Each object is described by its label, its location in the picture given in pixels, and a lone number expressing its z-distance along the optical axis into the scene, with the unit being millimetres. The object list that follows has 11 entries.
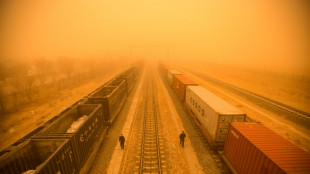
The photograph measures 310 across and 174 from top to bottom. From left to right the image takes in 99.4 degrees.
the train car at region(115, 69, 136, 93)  26522
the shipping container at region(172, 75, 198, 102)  21656
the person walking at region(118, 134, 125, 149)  12448
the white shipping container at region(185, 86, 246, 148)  10898
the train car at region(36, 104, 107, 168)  8945
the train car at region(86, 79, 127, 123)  15305
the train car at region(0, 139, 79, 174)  6746
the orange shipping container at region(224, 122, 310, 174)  6465
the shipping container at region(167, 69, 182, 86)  32700
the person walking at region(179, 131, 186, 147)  12792
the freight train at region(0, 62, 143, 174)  7086
